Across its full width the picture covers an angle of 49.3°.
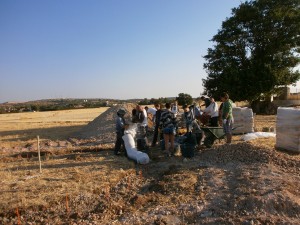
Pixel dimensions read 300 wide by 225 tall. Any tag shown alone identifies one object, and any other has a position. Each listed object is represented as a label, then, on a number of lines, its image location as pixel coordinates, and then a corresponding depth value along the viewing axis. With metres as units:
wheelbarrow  10.59
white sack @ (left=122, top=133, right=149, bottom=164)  9.67
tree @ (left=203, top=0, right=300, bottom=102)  24.78
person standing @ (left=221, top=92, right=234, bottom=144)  10.47
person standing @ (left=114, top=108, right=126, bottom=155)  10.92
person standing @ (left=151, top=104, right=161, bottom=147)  11.81
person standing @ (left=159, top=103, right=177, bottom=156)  10.06
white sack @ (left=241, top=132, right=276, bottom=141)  12.31
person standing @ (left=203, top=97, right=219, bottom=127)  12.51
